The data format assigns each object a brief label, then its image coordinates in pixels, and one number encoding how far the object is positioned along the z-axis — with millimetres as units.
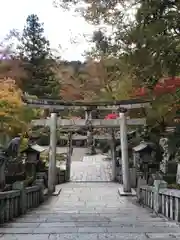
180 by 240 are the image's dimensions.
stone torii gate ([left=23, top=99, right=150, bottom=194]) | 8021
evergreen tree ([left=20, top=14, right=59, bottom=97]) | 18435
